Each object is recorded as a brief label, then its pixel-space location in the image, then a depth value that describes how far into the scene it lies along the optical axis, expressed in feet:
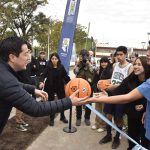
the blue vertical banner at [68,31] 18.45
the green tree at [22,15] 68.44
